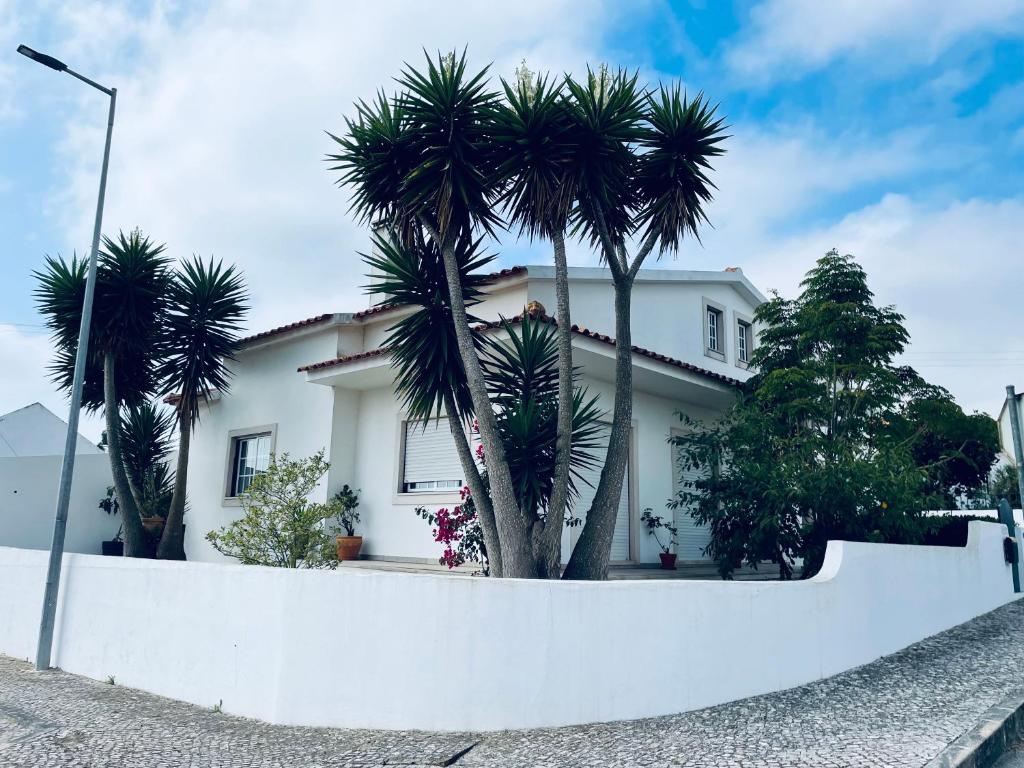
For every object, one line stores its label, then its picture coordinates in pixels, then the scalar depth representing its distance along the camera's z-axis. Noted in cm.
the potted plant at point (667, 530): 1174
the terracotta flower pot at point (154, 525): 1531
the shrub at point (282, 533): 935
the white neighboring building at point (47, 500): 1556
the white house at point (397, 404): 1170
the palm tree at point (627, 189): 761
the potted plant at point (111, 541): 1638
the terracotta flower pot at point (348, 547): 1229
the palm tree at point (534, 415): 789
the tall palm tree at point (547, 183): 746
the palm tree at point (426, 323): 841
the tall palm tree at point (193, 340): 1345
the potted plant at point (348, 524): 1230
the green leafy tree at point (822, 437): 962
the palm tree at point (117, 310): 1234
